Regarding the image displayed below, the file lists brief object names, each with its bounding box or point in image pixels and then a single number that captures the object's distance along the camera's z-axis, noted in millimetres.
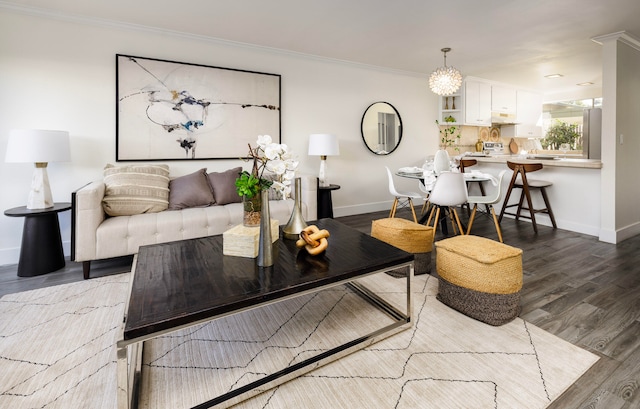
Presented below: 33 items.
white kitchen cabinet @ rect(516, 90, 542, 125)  6887
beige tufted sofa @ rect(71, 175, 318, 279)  2604
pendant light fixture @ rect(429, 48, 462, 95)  4162
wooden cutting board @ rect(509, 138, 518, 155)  7359
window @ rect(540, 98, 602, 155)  7340
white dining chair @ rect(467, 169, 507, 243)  3421
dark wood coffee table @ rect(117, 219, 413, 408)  1226
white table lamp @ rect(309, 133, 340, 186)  4234
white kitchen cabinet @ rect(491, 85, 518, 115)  6348
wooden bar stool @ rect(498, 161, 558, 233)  4117
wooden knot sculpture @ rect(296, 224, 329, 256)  1831
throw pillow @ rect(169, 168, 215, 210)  3273
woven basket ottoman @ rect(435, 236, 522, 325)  1901
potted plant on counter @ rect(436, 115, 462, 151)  6094
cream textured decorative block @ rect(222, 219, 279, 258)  1829
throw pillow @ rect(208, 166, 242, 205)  3464
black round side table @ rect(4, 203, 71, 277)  2734
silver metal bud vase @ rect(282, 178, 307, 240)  2131
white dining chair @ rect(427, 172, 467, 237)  3348
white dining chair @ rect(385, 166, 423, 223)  4000
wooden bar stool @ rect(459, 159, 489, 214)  4855
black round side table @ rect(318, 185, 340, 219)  4242
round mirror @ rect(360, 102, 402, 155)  5160
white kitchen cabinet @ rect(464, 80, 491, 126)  5927
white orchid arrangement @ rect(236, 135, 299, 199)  1731
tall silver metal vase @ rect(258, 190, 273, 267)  1650
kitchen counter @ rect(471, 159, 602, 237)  3916
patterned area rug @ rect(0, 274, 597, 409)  1397
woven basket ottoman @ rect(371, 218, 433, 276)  2594
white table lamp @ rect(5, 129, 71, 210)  2660
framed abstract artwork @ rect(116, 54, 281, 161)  3453
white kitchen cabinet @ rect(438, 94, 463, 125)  6012
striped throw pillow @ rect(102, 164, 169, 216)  2938
